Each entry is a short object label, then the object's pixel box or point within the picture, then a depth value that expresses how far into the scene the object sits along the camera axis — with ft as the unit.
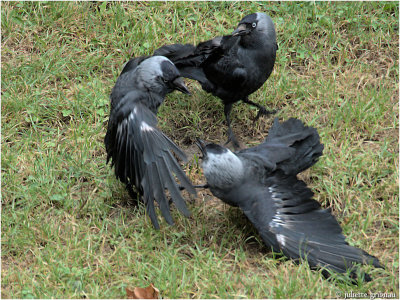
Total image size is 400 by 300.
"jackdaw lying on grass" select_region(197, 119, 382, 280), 27.84
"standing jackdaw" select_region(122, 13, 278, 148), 35.37
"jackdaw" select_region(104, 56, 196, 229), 29.81
